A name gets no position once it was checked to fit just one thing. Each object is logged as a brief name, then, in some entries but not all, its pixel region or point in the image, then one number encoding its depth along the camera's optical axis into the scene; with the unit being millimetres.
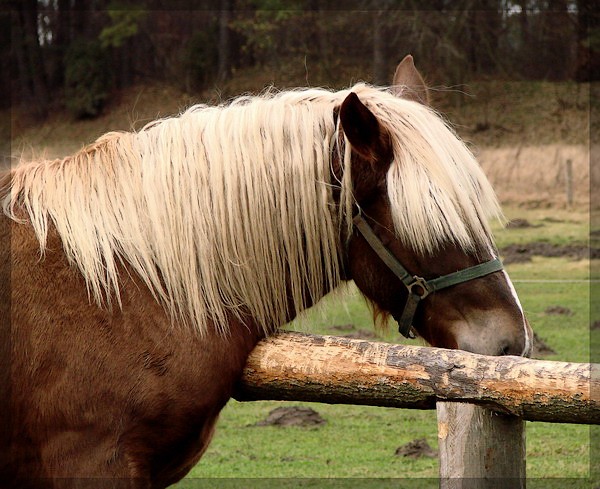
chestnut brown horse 5262
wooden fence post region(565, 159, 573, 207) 42453
